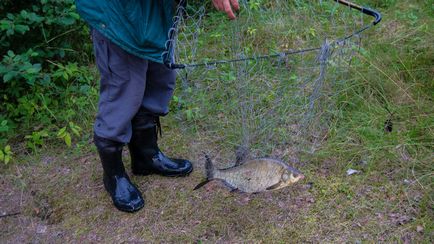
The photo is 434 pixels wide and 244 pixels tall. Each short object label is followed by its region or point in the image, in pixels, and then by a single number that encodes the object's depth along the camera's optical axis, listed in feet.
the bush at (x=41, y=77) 9.74
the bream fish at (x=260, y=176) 7.26
